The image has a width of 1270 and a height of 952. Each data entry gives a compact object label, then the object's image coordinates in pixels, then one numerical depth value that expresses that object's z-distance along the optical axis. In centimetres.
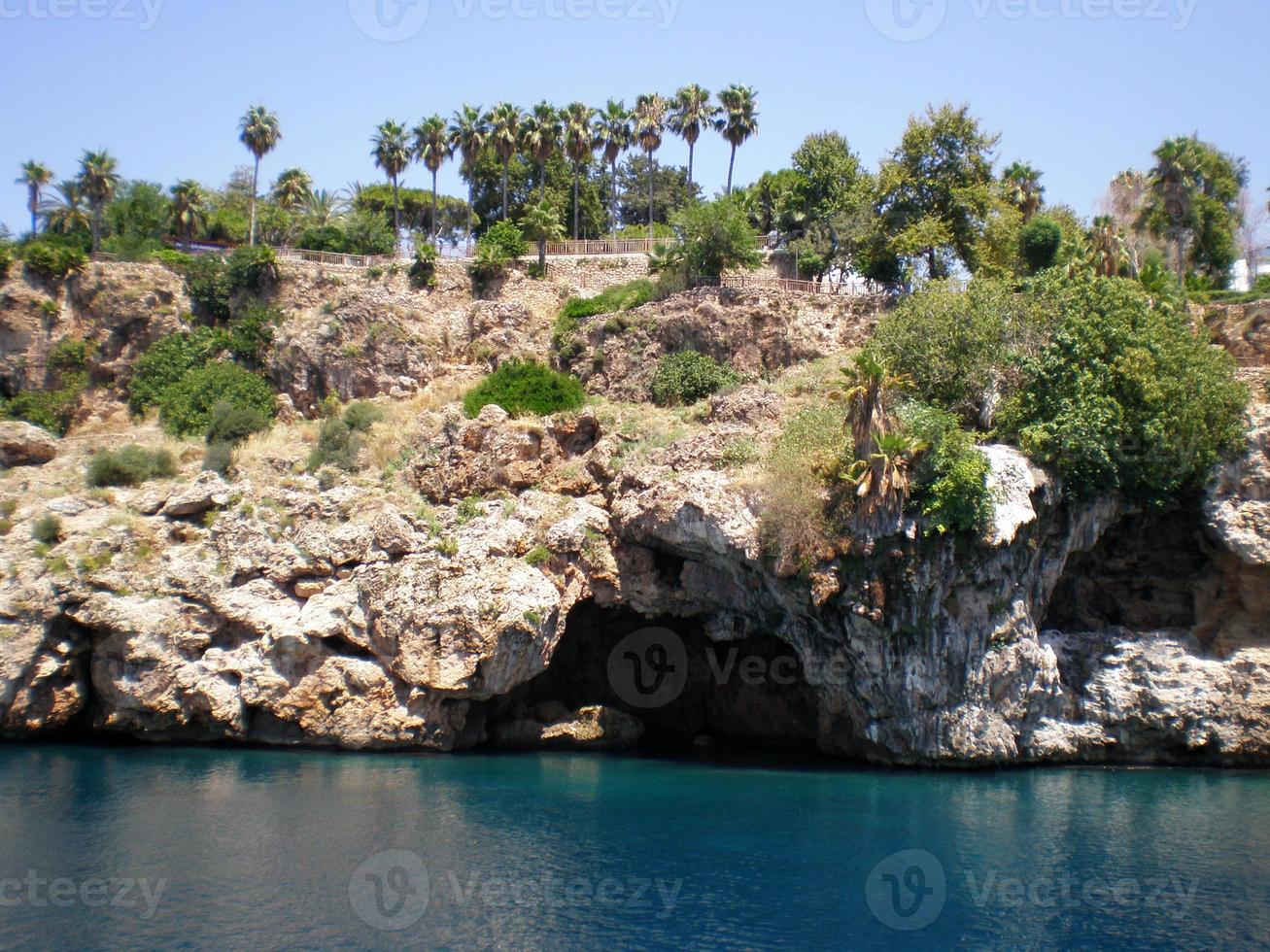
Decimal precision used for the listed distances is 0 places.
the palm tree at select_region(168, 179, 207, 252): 5941
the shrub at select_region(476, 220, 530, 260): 5306
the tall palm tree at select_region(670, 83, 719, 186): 5909
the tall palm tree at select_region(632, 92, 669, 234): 6022
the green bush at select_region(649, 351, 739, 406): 4369
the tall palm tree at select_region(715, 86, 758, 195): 5853
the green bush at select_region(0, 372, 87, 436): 5059
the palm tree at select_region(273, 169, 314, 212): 6669
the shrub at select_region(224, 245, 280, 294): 5194
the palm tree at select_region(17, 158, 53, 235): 5850
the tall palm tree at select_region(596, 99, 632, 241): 6006
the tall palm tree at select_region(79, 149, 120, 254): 5584
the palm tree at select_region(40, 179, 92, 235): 5866
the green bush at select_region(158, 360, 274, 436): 4741
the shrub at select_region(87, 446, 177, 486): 4153
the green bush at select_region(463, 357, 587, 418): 4256
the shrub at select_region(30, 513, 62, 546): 3834
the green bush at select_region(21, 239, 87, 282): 5225
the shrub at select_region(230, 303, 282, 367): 5047
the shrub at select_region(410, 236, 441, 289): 5200
